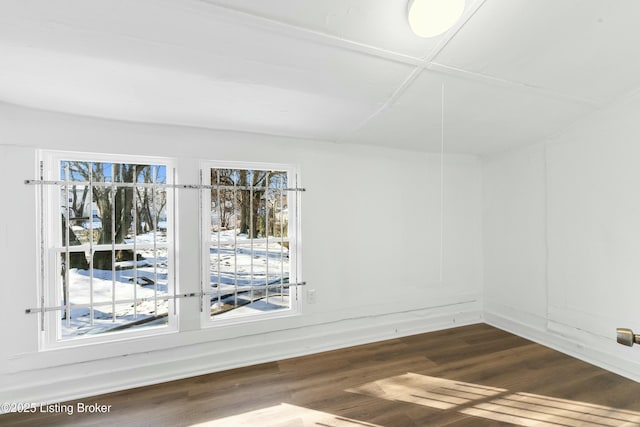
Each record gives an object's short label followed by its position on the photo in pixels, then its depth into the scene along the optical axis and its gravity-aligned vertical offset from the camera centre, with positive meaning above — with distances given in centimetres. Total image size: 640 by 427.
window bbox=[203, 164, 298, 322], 236 -27
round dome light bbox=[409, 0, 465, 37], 124 +96
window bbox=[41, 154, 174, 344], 195 -25
